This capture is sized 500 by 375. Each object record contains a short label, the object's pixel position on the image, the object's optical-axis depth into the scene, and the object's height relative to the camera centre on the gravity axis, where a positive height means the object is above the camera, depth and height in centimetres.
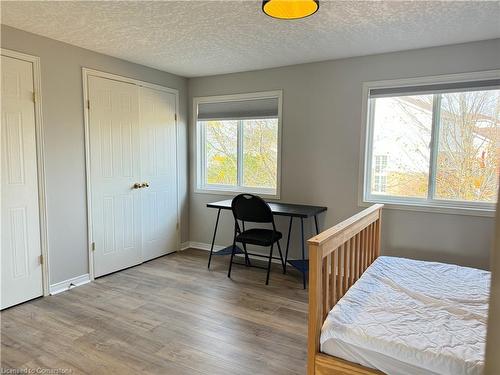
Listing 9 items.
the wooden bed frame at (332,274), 162 -67
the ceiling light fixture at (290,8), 191 +92
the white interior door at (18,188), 273 -24
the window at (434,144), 304 +19
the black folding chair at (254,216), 336 -57
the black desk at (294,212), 337 -52
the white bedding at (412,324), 142 -79
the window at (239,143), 413 +25
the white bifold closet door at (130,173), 351 -15
